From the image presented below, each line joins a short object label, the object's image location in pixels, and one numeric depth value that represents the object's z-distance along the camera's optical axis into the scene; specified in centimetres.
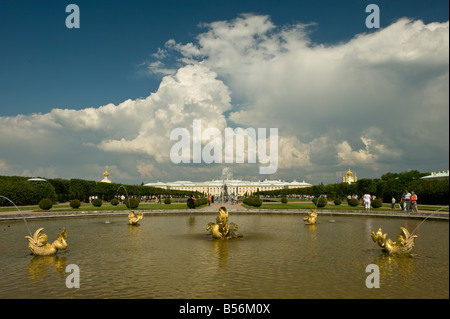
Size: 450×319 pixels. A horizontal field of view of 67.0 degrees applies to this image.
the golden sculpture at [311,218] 1769
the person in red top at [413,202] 2118
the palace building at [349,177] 9869
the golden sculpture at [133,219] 1748
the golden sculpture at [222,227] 1262
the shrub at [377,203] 2829
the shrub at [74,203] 2980
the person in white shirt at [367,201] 2528
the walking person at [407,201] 2131
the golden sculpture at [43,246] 970
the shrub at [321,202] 3048
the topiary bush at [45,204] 2808
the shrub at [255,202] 3195
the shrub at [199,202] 3347
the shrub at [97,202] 3303
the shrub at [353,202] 3081
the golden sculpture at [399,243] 913
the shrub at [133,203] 2995
